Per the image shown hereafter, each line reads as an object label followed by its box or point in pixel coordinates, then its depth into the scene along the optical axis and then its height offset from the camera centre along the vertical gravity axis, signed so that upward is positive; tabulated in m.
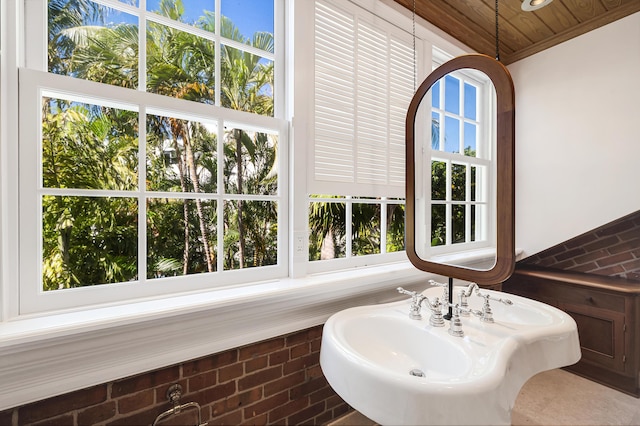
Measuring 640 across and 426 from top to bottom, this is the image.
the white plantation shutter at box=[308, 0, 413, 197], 1.42 +0.63
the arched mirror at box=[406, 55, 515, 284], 0.98 +0.17
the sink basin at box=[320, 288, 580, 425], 0.64 -0.45
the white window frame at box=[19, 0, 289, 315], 0.84 +0.12
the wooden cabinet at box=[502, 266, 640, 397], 1.37 -0.57
